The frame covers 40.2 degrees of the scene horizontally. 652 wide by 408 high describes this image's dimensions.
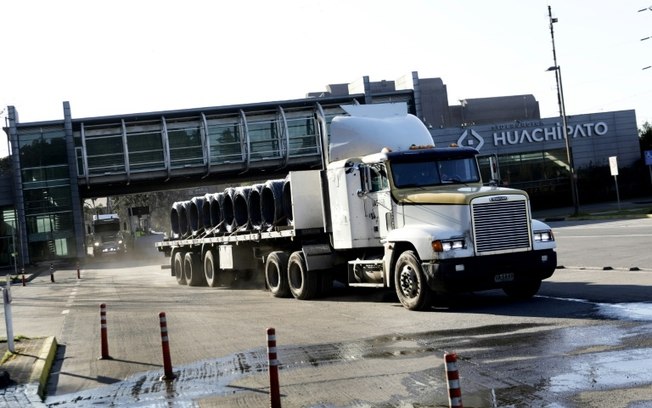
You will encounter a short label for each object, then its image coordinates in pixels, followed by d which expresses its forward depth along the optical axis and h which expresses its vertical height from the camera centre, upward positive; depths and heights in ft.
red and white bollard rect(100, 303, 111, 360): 44.52 -4.69
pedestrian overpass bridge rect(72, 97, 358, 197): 207.51 +22.78
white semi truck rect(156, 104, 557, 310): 50.62 -0.14
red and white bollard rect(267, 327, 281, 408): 27.46 -4.27
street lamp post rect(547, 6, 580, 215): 171.90 +21.85
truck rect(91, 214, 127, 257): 240.53 +3.63
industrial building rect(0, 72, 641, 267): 207.82 +18.79
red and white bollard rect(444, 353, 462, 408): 19.06 -3.58
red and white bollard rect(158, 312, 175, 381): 36.22 -4.82
